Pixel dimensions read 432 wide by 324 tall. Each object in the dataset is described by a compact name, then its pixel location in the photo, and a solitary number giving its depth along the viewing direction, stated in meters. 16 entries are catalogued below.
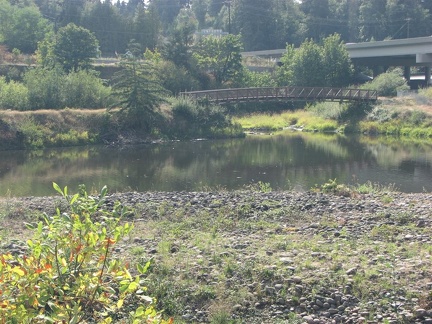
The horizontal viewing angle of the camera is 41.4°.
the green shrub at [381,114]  54.62
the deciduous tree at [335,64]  70.62
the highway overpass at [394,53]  66.19
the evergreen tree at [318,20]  108.88
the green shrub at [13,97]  48.78
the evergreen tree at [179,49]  65.75
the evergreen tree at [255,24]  106.00
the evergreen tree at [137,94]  48.94
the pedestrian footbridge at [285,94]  56.25
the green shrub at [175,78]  61.19
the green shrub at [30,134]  45.06
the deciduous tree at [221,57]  69.69
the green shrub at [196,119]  51.59
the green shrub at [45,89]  50.34
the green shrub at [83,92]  52.06
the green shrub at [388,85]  63.66
